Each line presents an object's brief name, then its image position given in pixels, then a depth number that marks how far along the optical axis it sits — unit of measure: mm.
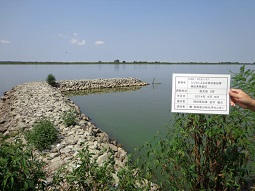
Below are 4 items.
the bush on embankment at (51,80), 27212
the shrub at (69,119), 7961
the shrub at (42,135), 6015
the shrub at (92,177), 3031
